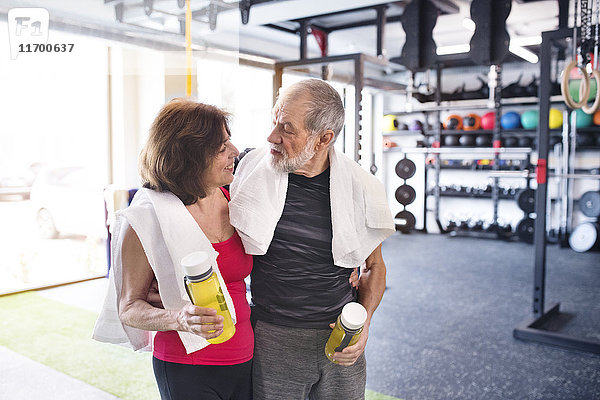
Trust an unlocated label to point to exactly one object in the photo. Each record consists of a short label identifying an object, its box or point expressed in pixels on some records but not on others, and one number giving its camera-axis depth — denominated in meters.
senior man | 1.35
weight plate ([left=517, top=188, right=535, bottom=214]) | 6.78
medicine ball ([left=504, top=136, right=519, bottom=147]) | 7.82
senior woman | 1.12
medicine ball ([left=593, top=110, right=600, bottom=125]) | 7.18
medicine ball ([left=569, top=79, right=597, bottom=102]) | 5.82
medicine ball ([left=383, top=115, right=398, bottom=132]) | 8.76
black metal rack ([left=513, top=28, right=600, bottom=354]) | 3.58
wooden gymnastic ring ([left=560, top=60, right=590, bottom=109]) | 3.31
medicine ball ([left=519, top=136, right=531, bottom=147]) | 7.70
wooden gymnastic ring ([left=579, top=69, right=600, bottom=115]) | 3.48
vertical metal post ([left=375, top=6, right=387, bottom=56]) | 4.85
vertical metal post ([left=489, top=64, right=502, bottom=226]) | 7.27
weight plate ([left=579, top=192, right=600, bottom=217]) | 7.18
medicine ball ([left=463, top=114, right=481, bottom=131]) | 8.27
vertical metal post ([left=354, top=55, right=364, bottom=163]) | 4.30
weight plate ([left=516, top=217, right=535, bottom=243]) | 7.45
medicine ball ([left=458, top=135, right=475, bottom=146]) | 8.20
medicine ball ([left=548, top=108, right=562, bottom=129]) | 7.42
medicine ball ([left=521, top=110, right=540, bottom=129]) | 7.55
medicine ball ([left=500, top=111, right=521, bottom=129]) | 7.82
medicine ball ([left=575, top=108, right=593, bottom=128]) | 7.32
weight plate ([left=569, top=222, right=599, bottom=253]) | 6.99
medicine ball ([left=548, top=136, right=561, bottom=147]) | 7.71
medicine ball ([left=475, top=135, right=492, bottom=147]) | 8.07
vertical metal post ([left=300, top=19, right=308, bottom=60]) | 5.42
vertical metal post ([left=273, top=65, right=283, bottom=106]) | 4.85
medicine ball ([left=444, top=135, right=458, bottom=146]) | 8.27
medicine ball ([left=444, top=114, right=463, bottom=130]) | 8.35
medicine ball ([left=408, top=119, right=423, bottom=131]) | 8.57
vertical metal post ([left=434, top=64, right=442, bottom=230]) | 8.48
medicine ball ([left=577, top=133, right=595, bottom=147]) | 7.40
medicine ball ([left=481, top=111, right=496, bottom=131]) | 8.11
